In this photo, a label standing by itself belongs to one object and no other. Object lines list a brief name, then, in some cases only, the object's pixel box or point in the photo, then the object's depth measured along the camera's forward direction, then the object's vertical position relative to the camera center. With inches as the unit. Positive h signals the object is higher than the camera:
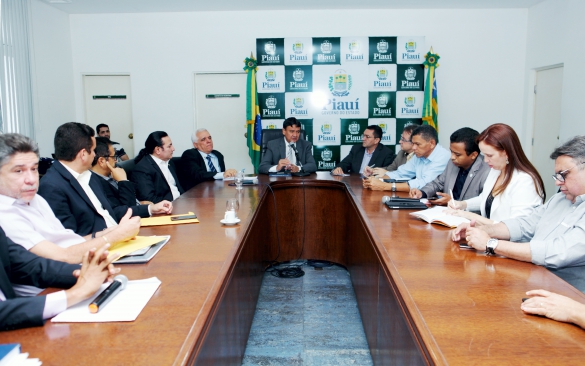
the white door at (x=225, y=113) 240.8 +8.3
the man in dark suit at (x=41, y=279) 44.0 -17.3
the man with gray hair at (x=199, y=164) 165.2 -13.8
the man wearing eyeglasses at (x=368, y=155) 184.9 -11.8
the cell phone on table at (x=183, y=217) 91.8 -18.5
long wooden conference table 40.0 -19.7
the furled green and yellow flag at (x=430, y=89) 219.6 +19.0
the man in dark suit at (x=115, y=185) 101.6 -14.9
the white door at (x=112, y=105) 243.9 +13.0
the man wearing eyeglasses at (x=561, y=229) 61.9 -15.2
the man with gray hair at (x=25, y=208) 56.6 -10.4
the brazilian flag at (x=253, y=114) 222.1 +7.1
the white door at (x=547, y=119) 208.1 +3.8
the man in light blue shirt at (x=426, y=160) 138.0 -10.2
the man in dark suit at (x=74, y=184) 80.9 -10.3
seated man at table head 178.4 -10.1
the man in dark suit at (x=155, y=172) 132.4 -13.3
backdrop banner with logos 221.1 +20.7
